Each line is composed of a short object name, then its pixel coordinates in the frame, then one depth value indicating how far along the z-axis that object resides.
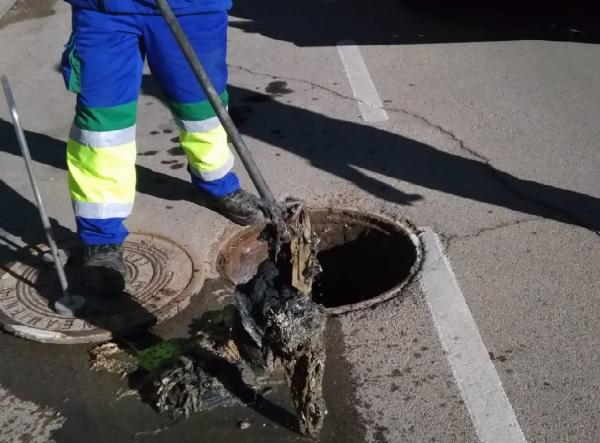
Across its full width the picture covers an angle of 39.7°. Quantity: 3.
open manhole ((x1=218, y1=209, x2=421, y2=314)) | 3.92
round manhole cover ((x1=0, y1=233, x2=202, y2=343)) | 3.32
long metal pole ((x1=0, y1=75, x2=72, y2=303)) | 3.12
